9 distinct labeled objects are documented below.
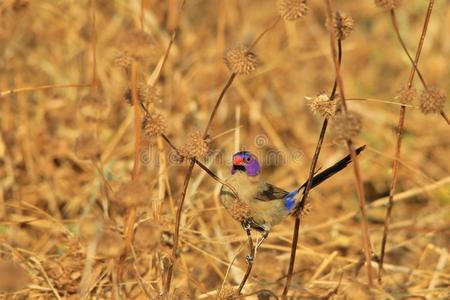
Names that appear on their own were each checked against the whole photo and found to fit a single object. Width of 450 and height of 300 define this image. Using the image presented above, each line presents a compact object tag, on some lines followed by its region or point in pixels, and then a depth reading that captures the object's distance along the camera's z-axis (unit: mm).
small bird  6305
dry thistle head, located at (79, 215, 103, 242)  4979
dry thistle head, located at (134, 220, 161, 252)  4755
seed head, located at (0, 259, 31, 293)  5406
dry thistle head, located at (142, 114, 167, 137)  5145
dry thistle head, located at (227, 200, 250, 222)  5430
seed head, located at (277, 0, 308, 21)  5227
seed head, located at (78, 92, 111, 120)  5234
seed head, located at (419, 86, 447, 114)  5289
